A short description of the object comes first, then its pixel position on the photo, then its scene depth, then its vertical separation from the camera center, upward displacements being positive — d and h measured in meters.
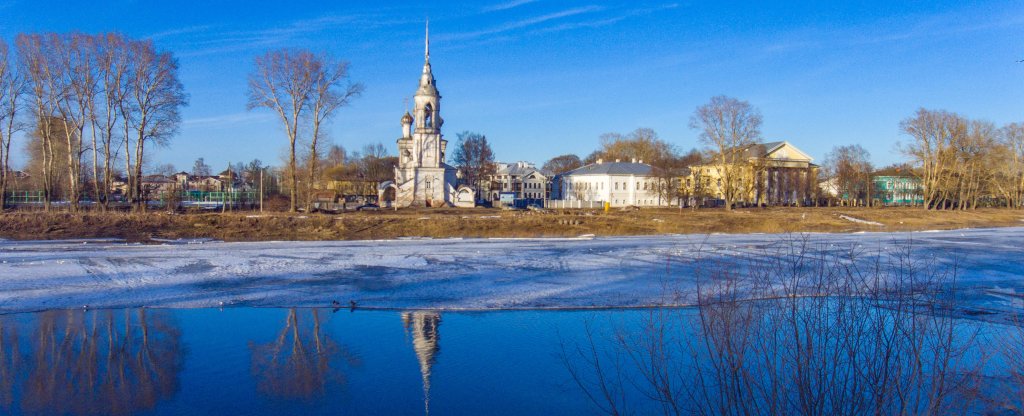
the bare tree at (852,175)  80.09 +2.75
